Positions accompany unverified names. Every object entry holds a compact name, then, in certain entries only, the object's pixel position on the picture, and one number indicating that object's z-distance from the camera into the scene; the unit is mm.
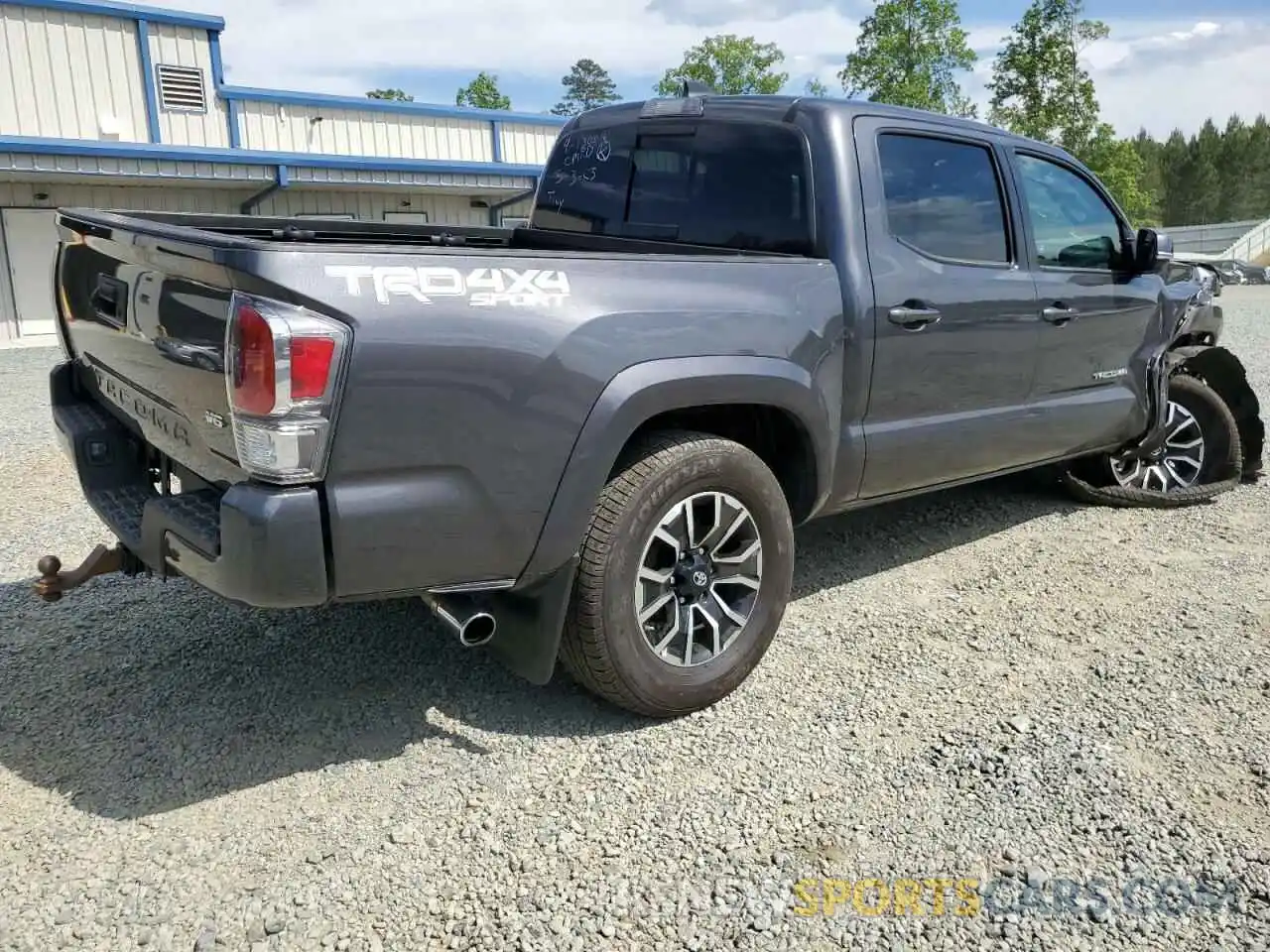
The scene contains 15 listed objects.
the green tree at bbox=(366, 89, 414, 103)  83550
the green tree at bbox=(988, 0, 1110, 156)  32562
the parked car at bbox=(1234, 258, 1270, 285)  36281
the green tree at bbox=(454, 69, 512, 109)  76562
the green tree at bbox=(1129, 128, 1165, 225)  65750
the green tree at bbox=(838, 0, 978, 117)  36406
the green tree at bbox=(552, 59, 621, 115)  105938
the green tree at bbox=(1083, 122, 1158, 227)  32844
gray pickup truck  2521
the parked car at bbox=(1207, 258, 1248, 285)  34969
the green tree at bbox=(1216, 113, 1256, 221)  71938
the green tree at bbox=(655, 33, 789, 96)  48094
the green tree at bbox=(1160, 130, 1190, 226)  71625
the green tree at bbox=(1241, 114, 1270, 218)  71750
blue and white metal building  15516
